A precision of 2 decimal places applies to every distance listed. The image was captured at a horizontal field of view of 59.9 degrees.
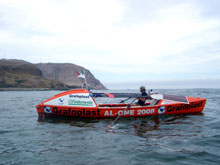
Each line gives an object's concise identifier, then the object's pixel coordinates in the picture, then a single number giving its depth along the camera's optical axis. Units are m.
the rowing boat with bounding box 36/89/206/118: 10.79
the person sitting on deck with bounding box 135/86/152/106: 11.50
